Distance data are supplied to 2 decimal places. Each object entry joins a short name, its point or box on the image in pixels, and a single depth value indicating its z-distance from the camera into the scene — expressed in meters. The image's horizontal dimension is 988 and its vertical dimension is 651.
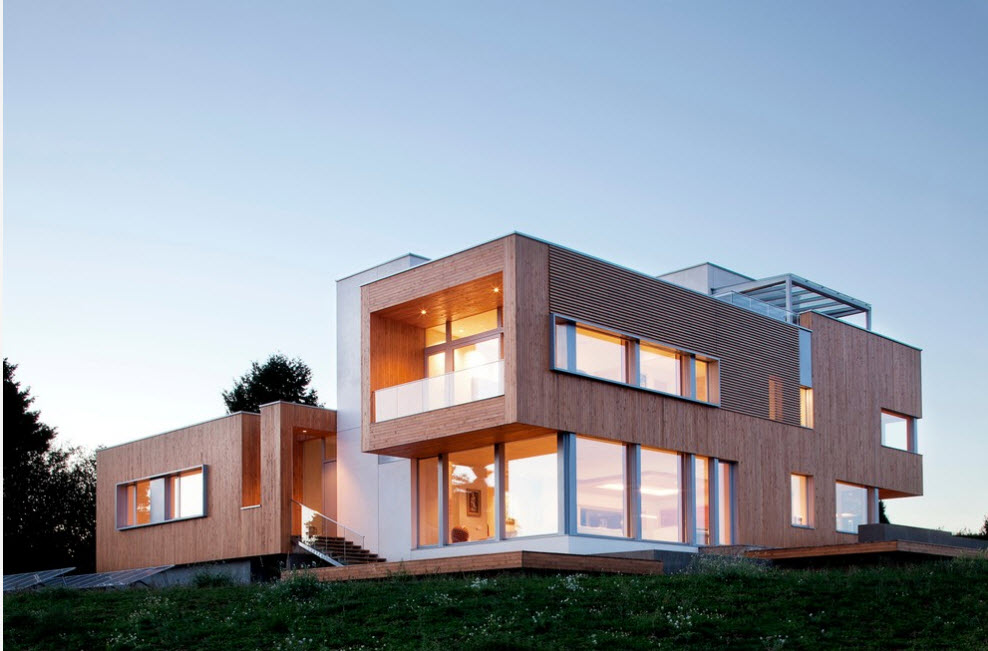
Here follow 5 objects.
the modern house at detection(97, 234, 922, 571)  22.16
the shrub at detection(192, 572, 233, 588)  20.57
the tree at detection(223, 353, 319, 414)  50.78
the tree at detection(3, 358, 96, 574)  43.06
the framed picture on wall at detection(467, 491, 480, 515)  23.28
